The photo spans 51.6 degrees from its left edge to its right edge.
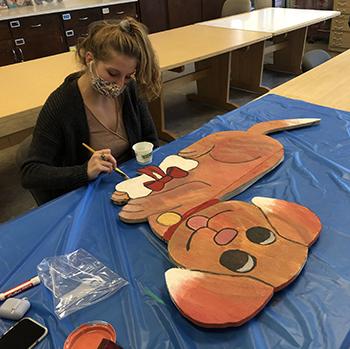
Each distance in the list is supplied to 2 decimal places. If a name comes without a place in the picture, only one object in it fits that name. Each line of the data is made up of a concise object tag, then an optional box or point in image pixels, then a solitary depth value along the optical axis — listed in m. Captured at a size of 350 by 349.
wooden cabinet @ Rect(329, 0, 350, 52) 4.89
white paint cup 1.30
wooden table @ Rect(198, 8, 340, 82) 3.32
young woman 1.21
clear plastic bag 0.80
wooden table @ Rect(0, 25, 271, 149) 1.77
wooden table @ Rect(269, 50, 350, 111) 1.77
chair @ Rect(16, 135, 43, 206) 1.32
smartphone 0.71
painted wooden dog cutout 1.05
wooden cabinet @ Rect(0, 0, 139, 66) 3.80
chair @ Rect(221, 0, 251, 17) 4.02
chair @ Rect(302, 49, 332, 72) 2.52
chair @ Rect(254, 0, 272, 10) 4.27
